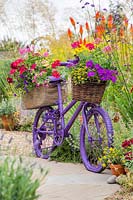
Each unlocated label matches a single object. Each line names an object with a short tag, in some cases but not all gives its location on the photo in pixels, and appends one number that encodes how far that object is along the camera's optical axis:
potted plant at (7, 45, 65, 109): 6.38
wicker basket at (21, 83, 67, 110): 6.47
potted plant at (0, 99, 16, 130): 10.05
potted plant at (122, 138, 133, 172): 4.92
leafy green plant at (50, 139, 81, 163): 6.49
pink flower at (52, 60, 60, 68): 6.36
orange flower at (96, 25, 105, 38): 6.68
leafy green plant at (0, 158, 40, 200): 2.58
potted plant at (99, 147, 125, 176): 5.28
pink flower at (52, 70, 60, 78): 6.27
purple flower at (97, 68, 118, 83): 5.69
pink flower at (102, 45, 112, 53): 6.37
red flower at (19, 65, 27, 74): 6.36
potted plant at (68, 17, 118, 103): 5.73
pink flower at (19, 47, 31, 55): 6.52
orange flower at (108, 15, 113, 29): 6.64
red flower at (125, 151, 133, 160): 5.01
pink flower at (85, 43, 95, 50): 5.99
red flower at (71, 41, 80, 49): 6.07
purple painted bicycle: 5.92
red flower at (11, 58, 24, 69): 6.41
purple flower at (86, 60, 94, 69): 5.74
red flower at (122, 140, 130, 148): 5.12
